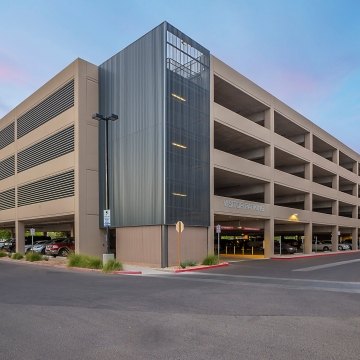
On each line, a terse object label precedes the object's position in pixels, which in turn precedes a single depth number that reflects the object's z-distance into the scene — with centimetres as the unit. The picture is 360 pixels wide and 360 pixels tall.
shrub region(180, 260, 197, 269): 2444
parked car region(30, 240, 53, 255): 3942
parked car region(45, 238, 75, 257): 3609
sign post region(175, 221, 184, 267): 2381
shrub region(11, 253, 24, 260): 3365
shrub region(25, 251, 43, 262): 3047
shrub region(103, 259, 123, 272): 2198
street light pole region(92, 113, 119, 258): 2370
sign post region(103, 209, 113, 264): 2353
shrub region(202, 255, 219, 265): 2619
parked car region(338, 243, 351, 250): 5518
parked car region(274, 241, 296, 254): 4190
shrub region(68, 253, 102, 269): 2355
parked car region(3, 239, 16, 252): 4498
